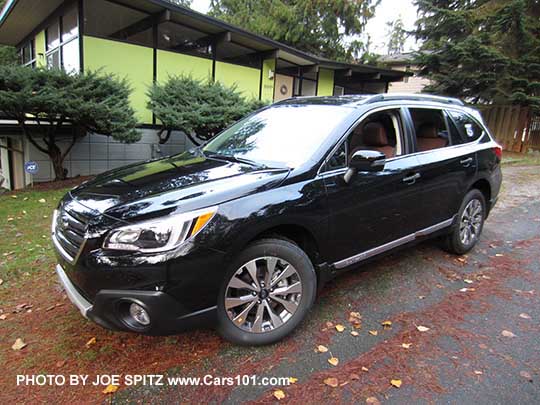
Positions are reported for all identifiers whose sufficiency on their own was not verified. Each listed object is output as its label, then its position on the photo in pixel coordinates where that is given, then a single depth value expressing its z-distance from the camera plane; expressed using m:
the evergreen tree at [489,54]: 13.59
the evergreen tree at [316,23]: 20.83
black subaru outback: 2.15
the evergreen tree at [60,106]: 5.98
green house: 8.51
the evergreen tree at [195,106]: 7.95
